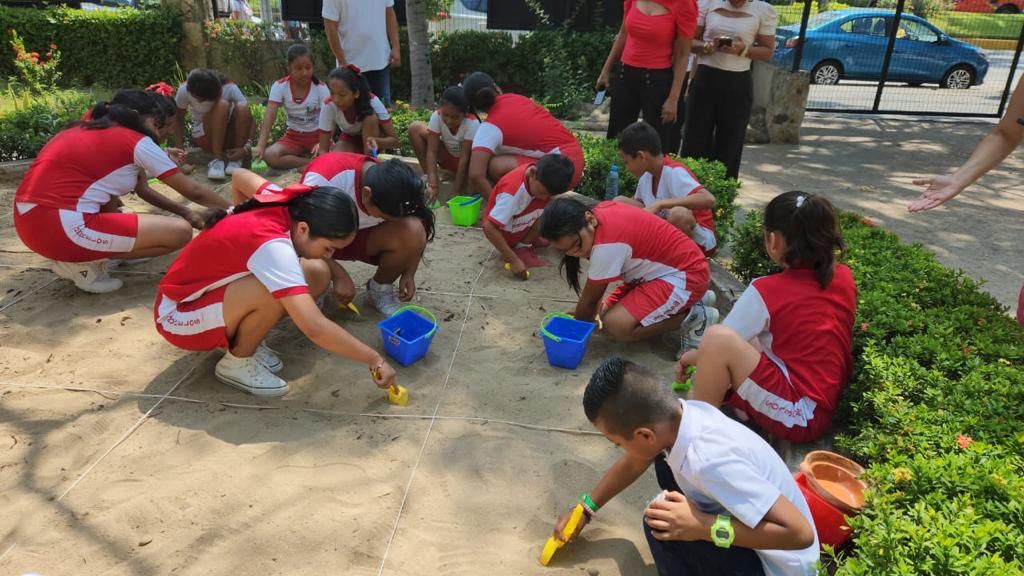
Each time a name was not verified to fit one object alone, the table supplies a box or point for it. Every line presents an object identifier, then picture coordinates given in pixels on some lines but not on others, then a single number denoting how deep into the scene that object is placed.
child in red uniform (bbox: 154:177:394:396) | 2.68
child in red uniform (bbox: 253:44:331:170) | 5.57
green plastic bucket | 4.91
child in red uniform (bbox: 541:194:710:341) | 3.27
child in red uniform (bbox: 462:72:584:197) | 4.86
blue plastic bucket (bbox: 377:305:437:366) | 3.22
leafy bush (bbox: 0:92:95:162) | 5.69
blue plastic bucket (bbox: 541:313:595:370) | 3.22
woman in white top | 5.16
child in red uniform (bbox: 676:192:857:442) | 2.42
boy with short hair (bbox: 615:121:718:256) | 3.93
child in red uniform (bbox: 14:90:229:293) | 3.62
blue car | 10.76
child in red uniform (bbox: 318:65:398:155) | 5.04
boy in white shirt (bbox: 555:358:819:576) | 1.66
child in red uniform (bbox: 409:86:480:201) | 5.07
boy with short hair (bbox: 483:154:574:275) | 3.98
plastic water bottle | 4.89
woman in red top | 5.07
